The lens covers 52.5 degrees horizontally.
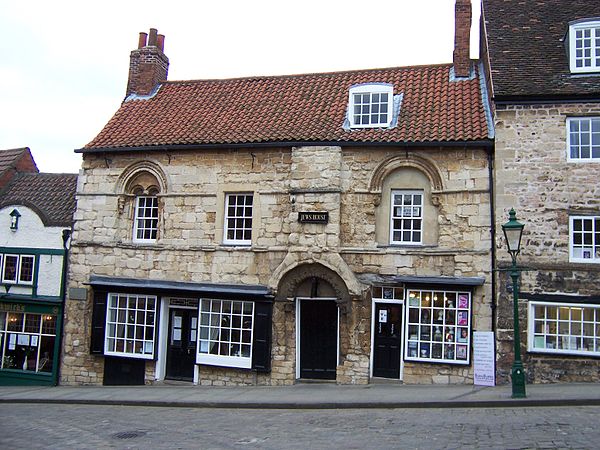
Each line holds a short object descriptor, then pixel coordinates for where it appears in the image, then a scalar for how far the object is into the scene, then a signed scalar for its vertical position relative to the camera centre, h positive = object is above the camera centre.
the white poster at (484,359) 14.52 -1.00
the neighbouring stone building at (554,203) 14.43 +2.80
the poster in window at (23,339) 18.81 -1.19
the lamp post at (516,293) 12.43 +0.53
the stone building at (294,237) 15.55 +1.99
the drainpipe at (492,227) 14.97 +2.23
